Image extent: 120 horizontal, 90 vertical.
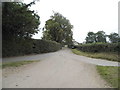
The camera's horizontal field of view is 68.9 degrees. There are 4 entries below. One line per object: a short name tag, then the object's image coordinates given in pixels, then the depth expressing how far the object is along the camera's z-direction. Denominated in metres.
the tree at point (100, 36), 40.18
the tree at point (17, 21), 8.05
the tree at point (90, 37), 43.19
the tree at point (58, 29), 29.14
